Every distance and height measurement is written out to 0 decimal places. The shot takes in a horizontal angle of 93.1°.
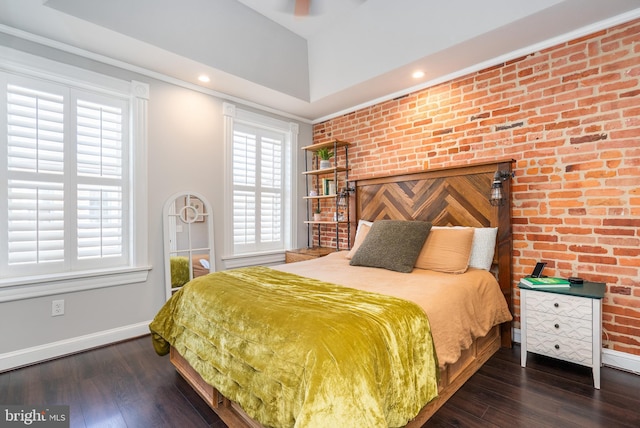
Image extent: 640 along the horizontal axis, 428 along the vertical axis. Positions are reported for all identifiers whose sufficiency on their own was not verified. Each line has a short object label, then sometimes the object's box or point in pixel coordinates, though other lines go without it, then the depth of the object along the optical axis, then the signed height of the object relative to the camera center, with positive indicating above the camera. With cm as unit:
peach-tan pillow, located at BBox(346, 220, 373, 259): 310 -22
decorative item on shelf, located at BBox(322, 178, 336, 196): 415 +37
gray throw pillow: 250 -28
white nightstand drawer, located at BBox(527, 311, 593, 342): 202 -78
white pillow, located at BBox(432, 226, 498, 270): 257 -30
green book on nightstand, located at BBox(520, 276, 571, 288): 219 -51
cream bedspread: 176 -52
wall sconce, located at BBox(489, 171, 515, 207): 253 +23
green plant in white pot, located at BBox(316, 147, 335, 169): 412 +79
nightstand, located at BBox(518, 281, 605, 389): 198 -76
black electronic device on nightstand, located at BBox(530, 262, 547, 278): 240 -45
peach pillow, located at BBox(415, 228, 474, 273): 243 -31
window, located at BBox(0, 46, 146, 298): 237 +31
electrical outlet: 252 -78
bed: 146 -48
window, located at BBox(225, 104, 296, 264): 377 +42
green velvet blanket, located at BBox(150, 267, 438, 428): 114 -63
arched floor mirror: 315 -27
